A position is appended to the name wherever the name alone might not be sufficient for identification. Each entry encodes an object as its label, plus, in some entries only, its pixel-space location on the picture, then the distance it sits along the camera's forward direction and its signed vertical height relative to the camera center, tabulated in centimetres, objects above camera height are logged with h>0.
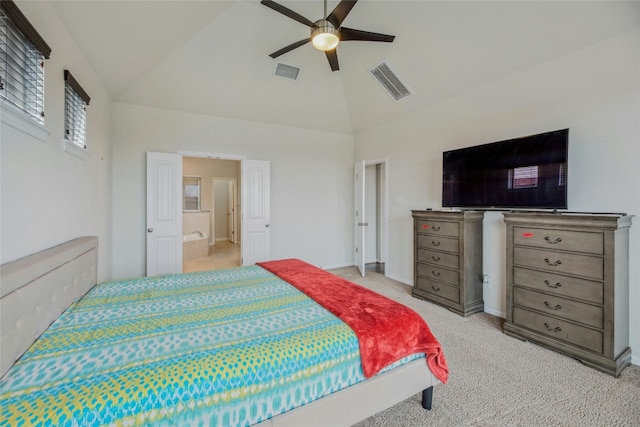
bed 101 -66
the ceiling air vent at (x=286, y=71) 388 +206
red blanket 149 -67
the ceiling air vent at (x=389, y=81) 374 +189
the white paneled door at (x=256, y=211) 460 +1
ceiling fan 223 +166
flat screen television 251 +42
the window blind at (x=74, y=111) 217 +89
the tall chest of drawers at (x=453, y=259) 316 -57
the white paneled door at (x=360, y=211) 476 +2
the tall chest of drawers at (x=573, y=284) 210 -62
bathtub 630 -85
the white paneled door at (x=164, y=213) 394 -3
